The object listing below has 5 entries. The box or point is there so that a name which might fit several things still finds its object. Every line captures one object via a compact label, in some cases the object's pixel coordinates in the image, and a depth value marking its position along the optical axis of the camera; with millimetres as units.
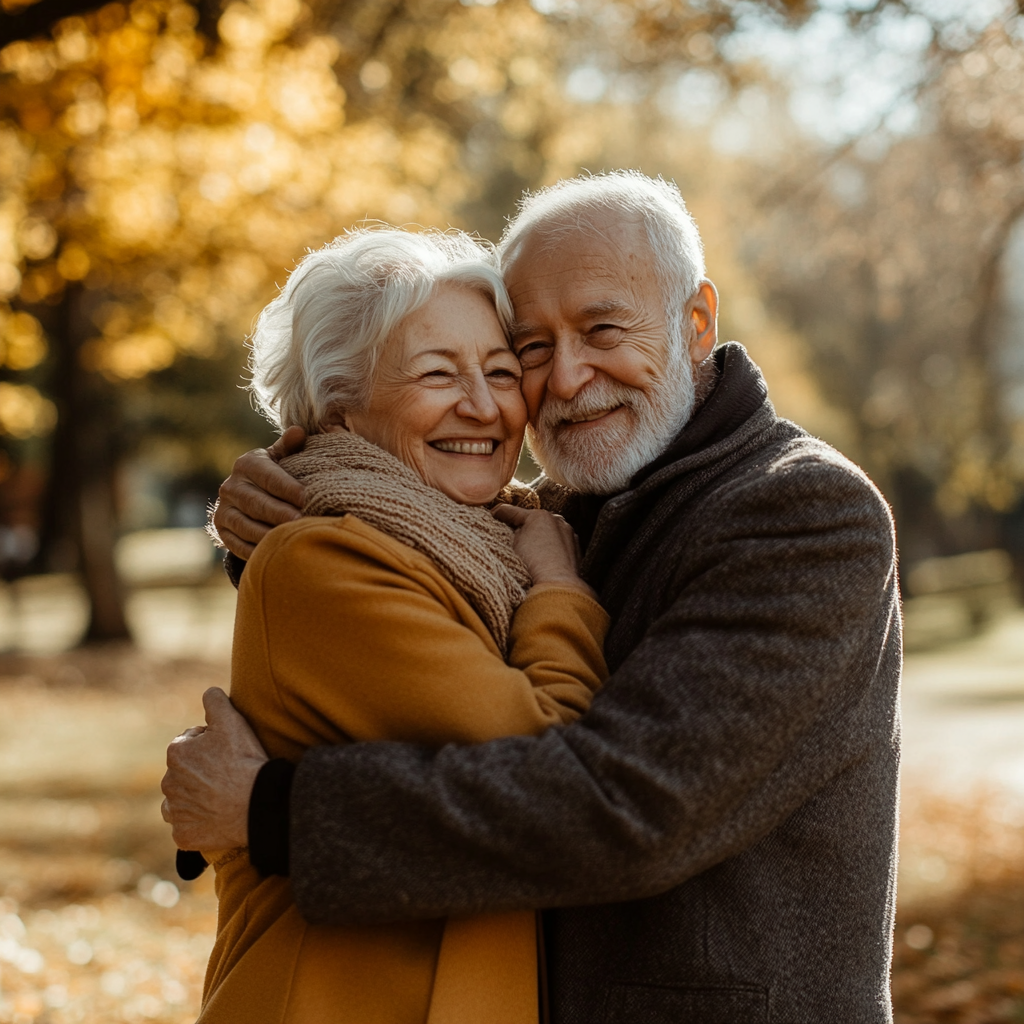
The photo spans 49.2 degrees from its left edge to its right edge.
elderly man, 1897
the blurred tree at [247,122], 7023
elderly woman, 2070
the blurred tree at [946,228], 7105
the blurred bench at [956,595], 26838
